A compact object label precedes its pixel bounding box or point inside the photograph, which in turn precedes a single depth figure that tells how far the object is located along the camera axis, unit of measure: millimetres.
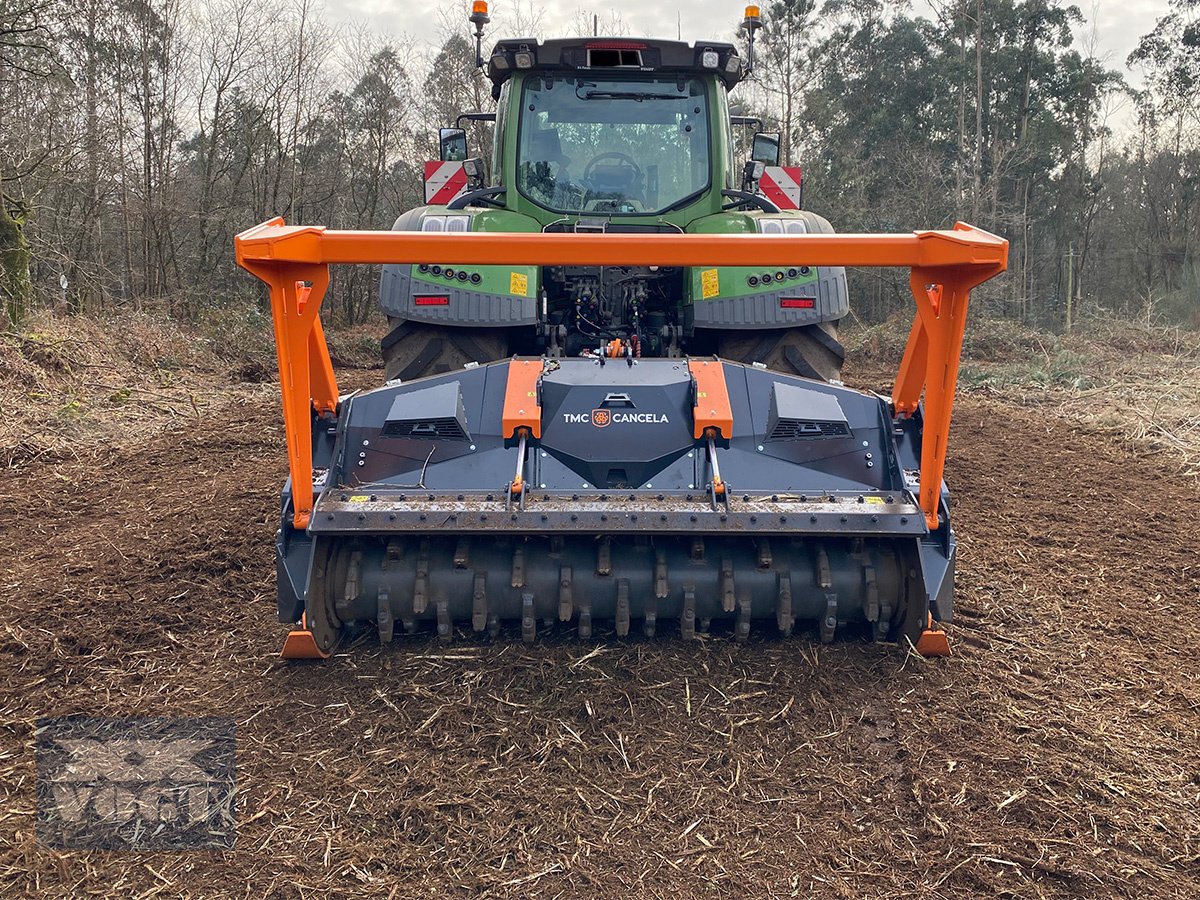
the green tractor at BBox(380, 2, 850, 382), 4637
